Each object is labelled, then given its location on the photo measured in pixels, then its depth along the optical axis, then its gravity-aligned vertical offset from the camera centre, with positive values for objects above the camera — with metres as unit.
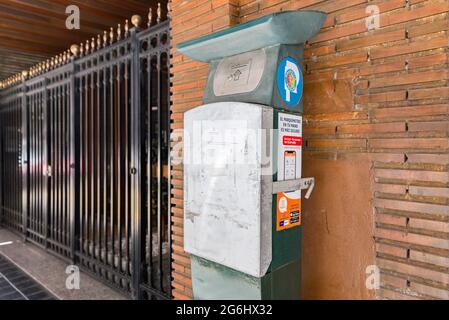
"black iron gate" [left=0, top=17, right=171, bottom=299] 3.36 -0.02
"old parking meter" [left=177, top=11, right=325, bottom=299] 1.71 -0.03
